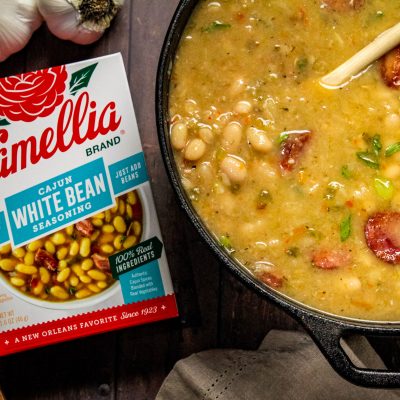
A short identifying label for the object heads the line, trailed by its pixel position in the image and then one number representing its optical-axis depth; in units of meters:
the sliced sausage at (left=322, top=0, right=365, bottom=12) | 0.38
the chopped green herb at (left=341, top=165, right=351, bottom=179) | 0.37
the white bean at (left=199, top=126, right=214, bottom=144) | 0.37
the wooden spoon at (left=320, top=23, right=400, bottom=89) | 0.37
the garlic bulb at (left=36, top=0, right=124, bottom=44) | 0.41
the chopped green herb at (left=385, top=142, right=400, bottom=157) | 0.37
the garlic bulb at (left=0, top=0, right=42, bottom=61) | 0.41
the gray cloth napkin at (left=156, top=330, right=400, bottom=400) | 0.43
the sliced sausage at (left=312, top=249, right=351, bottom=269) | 0.37
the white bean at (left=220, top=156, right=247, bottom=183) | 0.37
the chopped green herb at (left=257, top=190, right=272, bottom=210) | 0.37
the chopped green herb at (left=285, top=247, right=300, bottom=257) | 0.37
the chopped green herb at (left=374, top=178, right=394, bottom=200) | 0.37
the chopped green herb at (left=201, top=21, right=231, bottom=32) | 0.38
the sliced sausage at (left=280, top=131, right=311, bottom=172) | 0.37
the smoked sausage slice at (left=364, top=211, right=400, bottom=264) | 0.37
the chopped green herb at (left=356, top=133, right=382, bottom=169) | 0.37
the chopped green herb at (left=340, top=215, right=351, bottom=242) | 0.37
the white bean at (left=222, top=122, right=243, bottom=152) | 0.37
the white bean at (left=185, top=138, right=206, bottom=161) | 0.37
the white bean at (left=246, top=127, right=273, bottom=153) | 0.37
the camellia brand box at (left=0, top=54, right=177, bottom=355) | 0.43
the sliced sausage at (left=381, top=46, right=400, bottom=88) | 0.37
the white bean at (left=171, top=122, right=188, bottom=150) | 0.37
